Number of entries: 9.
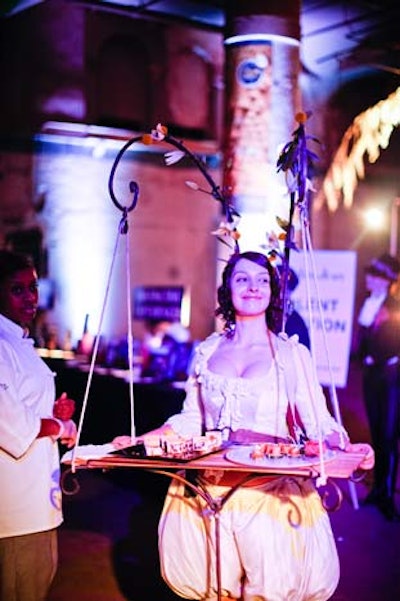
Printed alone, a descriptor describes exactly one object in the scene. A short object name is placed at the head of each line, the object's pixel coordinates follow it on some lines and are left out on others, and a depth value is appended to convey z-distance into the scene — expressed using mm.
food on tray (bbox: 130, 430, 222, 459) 3203
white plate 3000
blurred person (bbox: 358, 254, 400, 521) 6648
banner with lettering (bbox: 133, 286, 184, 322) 8922
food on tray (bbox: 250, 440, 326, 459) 3117
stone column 6238
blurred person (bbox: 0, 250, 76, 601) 3314
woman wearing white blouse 3311
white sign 6652
